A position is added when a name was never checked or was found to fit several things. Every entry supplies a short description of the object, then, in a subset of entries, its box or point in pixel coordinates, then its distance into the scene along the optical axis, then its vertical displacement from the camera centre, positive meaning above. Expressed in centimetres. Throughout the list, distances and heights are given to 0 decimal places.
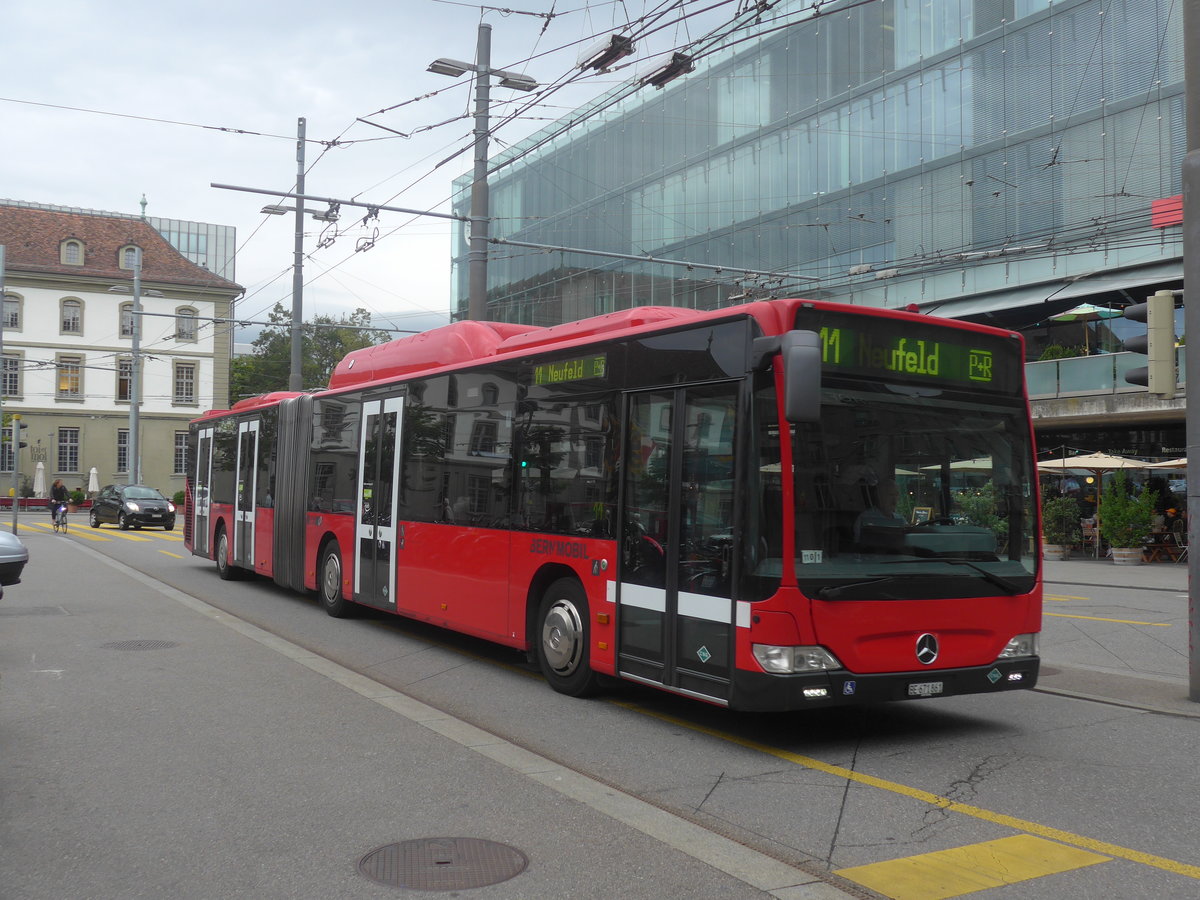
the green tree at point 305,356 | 8312 +901
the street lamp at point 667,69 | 1173 +423
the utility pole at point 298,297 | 2539 +414
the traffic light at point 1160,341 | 976 +122
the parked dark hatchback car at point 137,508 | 3909 -105
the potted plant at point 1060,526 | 2848 -105
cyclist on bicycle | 3812 -74
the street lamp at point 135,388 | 4381 +338
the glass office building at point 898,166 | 2850 +940
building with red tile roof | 6550 +768
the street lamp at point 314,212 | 2177 +518
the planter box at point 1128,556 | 2694 -169
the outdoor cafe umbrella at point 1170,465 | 2677 +45
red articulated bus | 693 -17
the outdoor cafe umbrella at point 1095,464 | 2697 +48
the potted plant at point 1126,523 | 2686 -91
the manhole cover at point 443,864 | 471 -163
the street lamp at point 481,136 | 1641 +486
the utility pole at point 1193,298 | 917 +150
